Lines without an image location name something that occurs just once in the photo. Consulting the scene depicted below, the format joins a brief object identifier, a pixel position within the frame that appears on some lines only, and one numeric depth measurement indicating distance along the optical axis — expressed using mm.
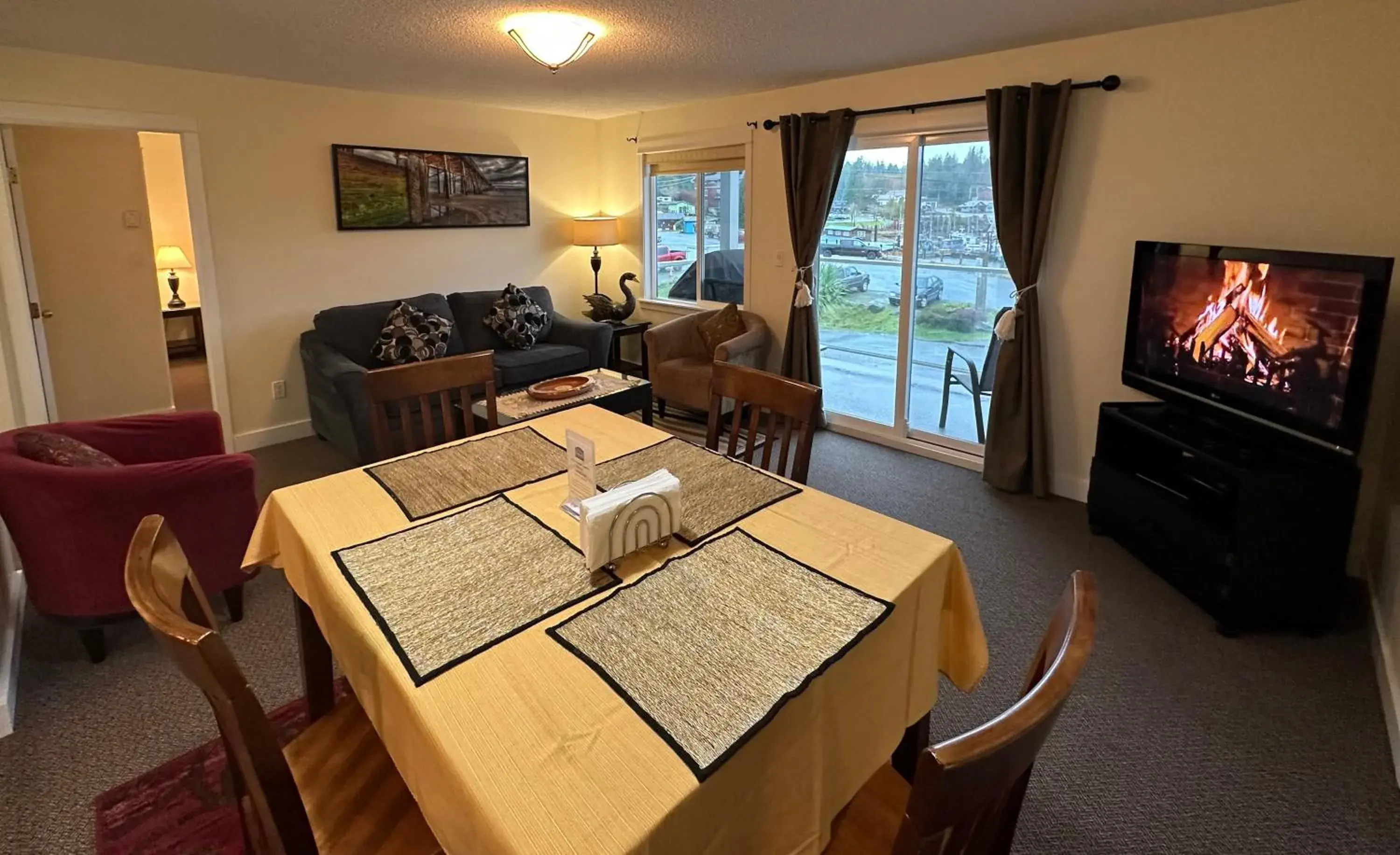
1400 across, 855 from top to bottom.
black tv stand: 2490
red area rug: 1754
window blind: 5195
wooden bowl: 3492
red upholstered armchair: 2246
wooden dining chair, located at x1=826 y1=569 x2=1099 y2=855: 709
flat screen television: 2428
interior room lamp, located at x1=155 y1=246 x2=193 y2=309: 6945
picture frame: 4836
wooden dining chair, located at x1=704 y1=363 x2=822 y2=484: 2051
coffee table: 3393
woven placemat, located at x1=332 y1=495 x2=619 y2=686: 1183
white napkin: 1353
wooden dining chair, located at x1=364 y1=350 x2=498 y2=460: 2244
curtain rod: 3342
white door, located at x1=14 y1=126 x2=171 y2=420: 4688
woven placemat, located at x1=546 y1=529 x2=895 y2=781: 1013
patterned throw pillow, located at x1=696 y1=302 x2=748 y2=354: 5117
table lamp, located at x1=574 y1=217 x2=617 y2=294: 5977
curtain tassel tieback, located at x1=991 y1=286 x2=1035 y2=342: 3781
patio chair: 4191
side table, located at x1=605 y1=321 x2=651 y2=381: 5812
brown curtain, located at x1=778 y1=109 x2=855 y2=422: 4469
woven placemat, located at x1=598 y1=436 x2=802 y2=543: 1606
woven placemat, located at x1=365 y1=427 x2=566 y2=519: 1717
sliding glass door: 4160
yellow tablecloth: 890
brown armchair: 4770
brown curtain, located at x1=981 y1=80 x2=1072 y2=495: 3553
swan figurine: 5902
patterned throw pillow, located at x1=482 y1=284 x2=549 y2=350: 5207
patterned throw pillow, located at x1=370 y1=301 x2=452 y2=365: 4609
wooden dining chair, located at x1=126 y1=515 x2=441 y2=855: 934
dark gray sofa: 4020
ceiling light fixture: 3045
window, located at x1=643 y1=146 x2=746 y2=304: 5422
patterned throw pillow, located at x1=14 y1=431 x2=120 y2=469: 2344
